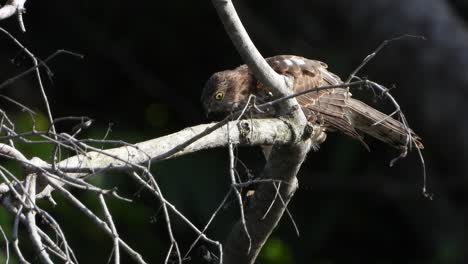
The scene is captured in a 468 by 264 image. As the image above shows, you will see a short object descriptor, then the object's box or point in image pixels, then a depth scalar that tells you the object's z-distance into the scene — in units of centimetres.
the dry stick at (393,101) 716
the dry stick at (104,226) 598
